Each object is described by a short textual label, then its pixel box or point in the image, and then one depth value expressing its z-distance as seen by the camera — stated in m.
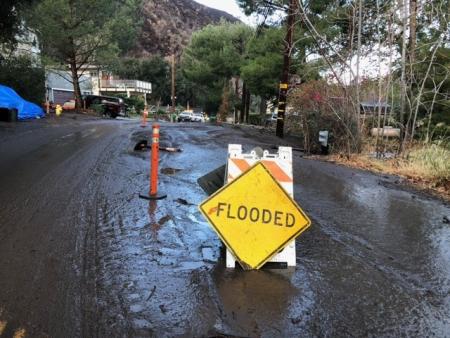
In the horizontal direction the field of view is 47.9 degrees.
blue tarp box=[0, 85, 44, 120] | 23.95
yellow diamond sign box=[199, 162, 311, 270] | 4.96
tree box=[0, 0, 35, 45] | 13.71
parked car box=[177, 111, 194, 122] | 51.62
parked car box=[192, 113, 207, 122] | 52.22
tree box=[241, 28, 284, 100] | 29.67
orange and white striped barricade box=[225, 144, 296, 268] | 5.20
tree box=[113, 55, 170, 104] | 89.31
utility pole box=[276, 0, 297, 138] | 22.02
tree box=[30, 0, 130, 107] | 34.06
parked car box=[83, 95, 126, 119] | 41.62
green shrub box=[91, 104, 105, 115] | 40.38
